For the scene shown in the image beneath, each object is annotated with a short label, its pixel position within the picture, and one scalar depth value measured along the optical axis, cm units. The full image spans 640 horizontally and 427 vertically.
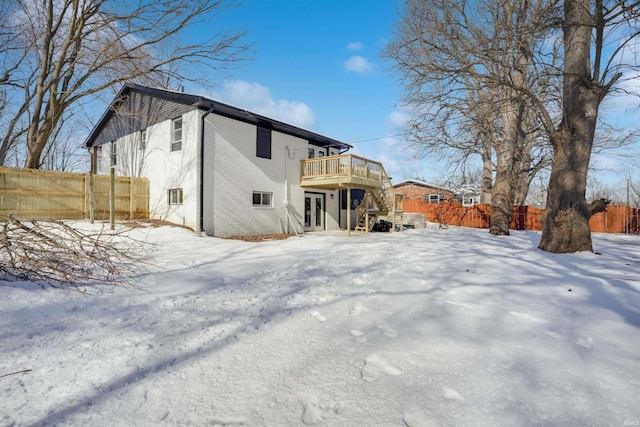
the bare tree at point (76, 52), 1213
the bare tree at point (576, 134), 683
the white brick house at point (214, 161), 1114
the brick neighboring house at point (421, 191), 3344
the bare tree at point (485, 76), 712
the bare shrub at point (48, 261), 329
